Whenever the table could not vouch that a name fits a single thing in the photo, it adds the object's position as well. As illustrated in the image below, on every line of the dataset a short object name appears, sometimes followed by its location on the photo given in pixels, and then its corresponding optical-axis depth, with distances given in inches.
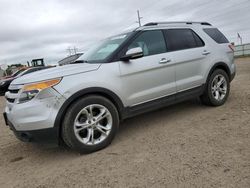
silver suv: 99.7
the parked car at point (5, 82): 426.6
